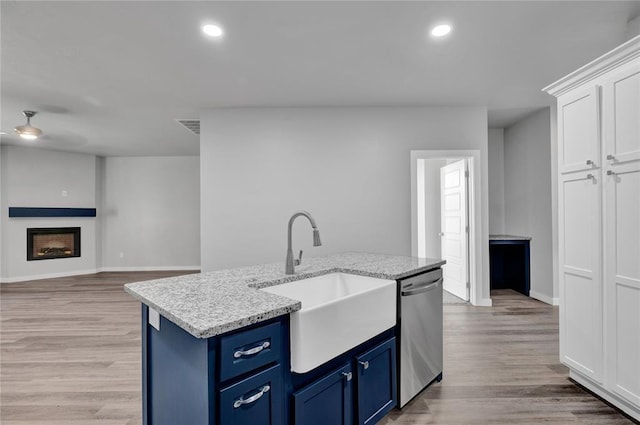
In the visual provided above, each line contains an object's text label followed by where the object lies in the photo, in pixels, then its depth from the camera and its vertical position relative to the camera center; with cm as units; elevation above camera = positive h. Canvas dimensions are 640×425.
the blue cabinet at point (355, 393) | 133 -87
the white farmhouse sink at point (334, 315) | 127 -50
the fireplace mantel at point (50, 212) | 609 +8
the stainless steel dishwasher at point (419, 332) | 188 -76
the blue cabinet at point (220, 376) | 104 -59
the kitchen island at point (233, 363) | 105 -58
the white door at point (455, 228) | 412 -20
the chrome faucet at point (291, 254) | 177 -24
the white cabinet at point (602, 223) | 174 -6
